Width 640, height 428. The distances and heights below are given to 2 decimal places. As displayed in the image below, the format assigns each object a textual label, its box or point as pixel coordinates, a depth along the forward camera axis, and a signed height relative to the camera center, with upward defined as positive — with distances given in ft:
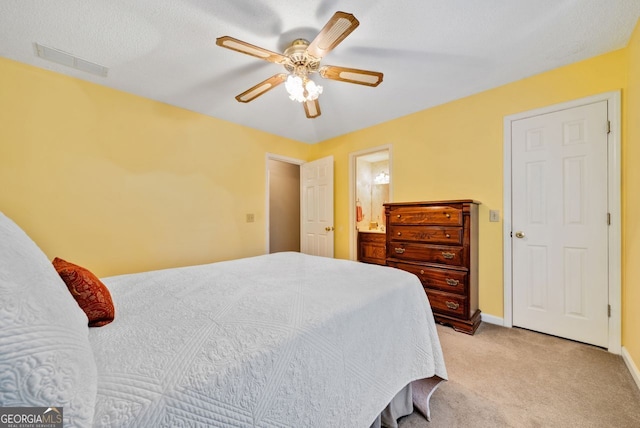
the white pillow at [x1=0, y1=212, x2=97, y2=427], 1.38 -0.87
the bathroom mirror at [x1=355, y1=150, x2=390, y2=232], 15.52 +1.61
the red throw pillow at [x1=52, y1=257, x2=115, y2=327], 2.98 -1.06
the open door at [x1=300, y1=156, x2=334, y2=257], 12.88 +0.39
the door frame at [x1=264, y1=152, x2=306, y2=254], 12.16 +0.68
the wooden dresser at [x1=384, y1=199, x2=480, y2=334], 7.75 -1.41
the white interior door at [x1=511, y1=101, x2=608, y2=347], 6.71 -0.31
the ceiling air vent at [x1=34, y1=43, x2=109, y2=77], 6.48 +4.49
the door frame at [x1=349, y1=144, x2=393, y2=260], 12.39 +0.41
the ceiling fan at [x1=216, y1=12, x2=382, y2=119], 5.05 +3.72
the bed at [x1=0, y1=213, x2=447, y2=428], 1.59 -1.41
